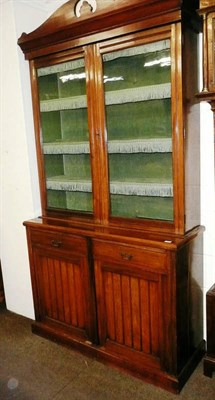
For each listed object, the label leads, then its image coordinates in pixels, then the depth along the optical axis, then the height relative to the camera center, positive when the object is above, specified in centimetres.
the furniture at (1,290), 306 -126
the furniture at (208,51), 157 +40
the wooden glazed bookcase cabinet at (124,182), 183 -25
